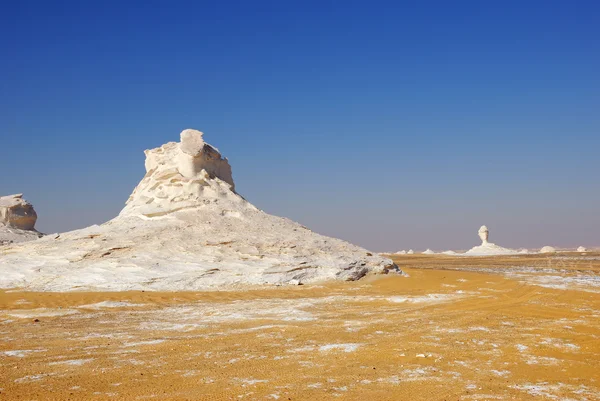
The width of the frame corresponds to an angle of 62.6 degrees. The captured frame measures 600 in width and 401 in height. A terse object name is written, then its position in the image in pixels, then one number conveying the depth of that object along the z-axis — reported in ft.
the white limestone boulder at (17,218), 100.60
